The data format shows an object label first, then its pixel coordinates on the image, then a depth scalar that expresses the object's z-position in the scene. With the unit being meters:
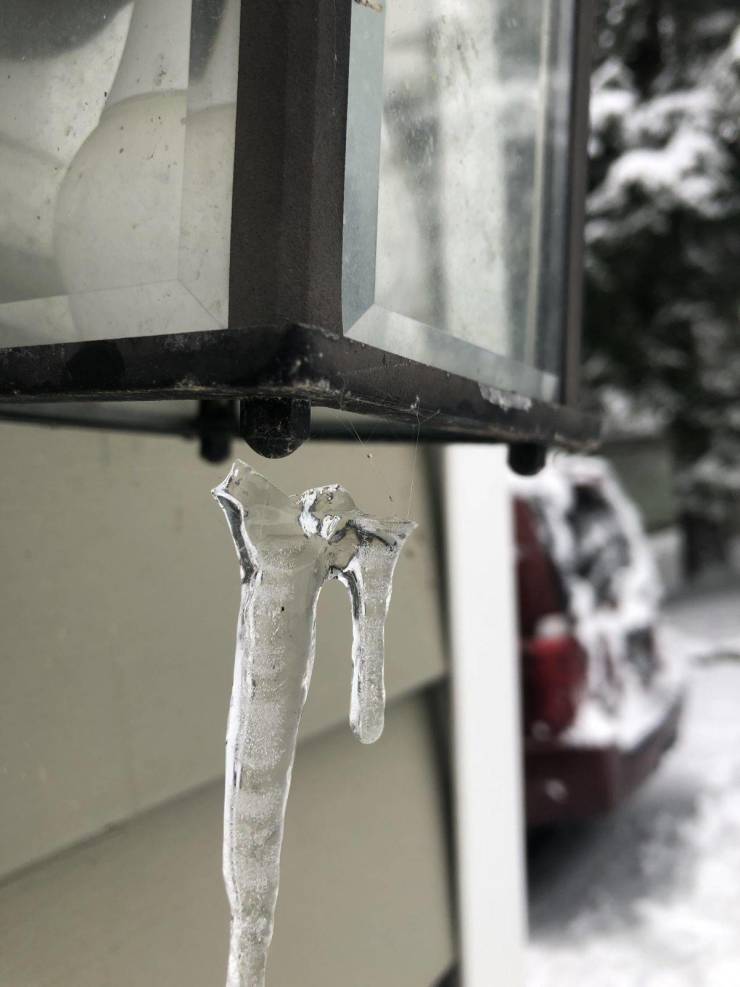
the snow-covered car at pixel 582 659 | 3.16
